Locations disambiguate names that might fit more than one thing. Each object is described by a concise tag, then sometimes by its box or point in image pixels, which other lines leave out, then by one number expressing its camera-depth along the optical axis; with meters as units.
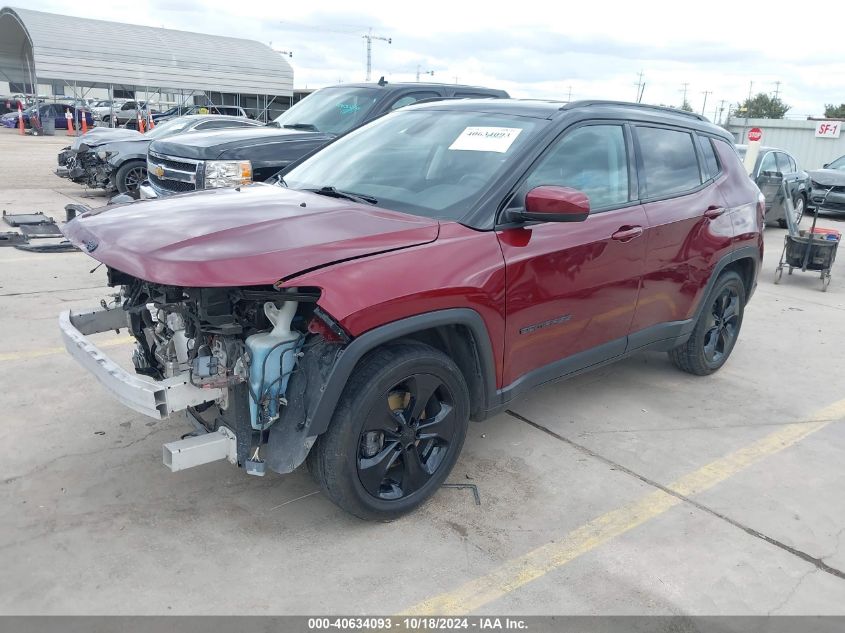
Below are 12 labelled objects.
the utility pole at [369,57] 96.69
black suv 7.20
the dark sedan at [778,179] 12.37
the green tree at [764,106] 78.97
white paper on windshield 3.63
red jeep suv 2.78
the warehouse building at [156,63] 37.03
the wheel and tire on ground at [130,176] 11.68
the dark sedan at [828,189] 14.91
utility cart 8.36
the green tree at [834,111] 64.12
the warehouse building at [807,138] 26.56
